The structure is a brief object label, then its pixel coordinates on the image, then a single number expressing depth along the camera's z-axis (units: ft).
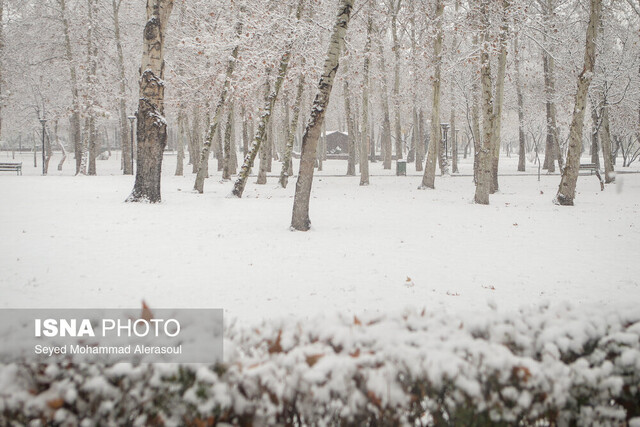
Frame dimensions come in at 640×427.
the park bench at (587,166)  75.49
